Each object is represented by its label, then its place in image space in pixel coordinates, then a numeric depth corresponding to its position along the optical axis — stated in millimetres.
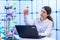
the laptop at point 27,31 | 2021
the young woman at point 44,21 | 2600
